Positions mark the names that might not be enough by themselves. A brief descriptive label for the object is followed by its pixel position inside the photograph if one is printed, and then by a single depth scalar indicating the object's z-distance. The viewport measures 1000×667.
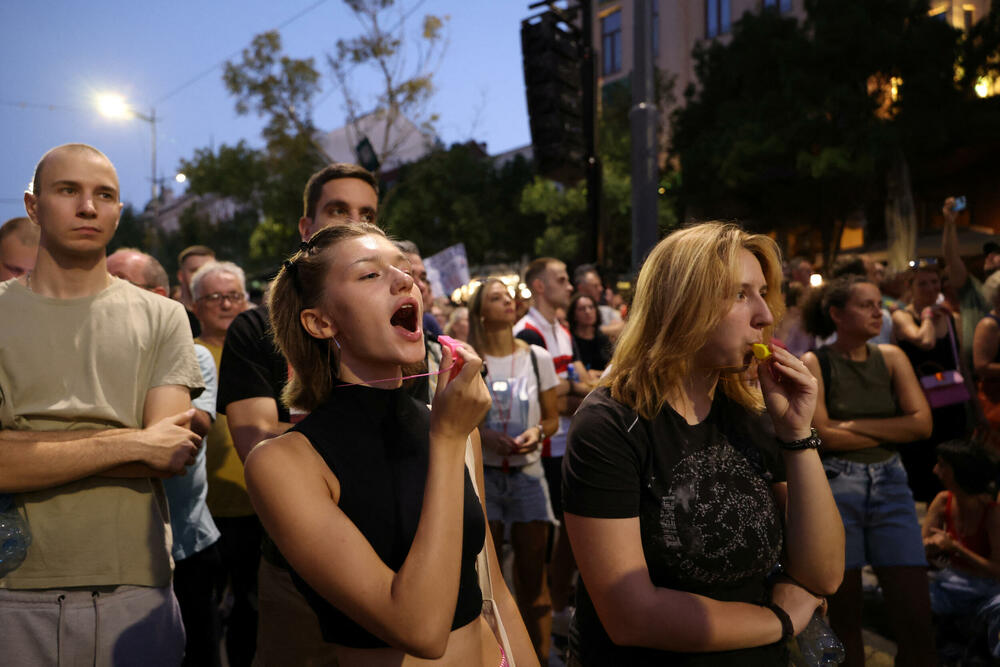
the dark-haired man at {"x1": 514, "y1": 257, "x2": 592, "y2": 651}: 4.88
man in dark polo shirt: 2.30
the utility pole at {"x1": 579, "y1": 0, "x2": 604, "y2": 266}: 8.86
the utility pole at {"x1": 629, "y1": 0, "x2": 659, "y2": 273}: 6.18
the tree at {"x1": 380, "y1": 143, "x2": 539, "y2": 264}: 28.77
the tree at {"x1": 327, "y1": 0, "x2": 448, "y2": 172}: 23.16
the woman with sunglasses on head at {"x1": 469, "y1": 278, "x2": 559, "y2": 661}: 4.11
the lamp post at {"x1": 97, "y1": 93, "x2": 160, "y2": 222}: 27.12
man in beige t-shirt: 2.11
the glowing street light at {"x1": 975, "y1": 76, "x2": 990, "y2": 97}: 19.45
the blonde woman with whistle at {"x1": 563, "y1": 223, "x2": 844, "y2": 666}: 1.89
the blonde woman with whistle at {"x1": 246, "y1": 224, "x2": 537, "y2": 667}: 1.47
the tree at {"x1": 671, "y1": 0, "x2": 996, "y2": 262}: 19.28
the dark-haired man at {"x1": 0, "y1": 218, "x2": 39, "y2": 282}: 3.77
